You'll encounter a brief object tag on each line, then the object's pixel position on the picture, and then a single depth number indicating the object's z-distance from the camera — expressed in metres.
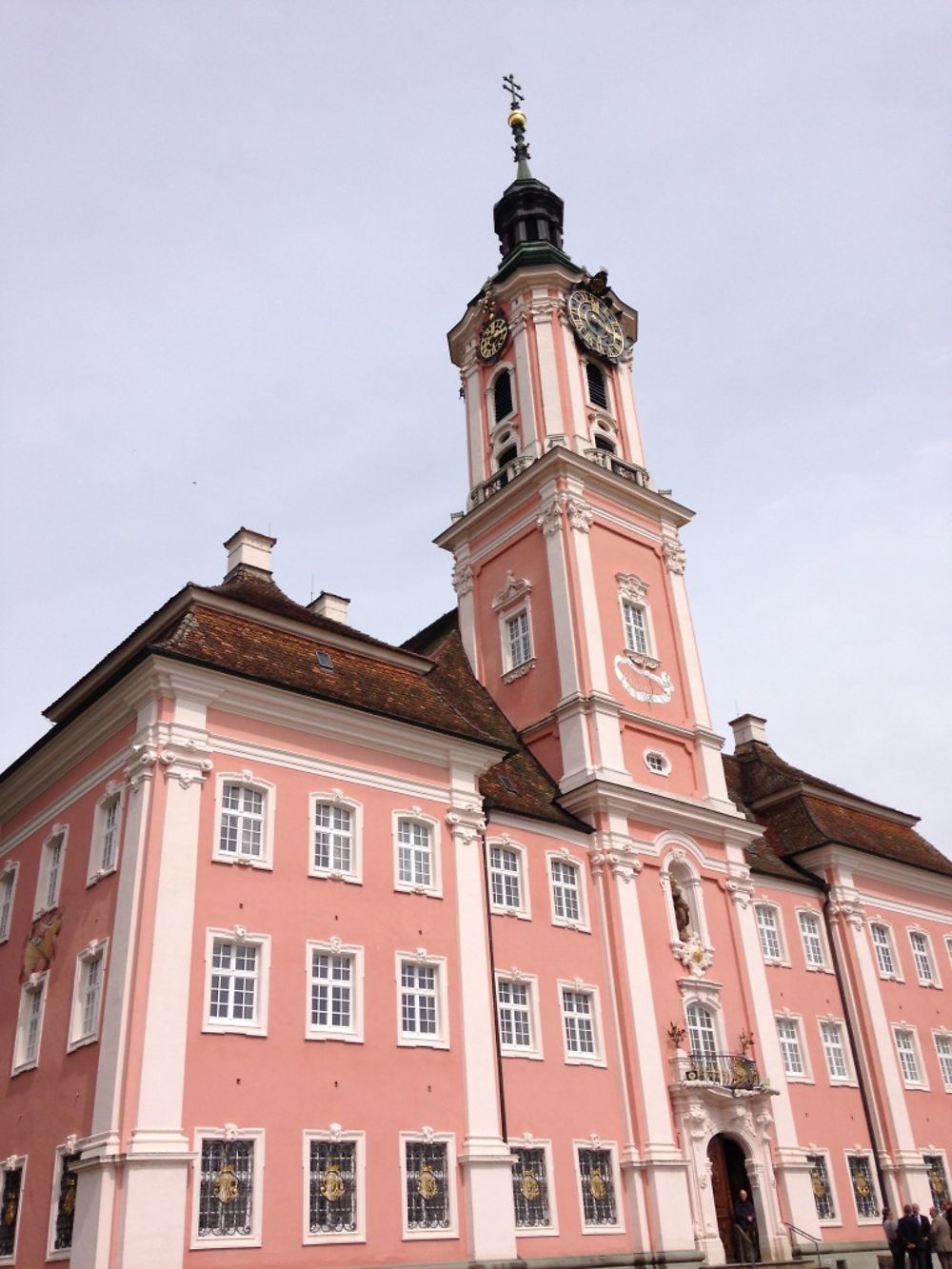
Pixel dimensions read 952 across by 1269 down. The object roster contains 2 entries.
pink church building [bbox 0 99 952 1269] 20.03
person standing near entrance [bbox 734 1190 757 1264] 27.09
